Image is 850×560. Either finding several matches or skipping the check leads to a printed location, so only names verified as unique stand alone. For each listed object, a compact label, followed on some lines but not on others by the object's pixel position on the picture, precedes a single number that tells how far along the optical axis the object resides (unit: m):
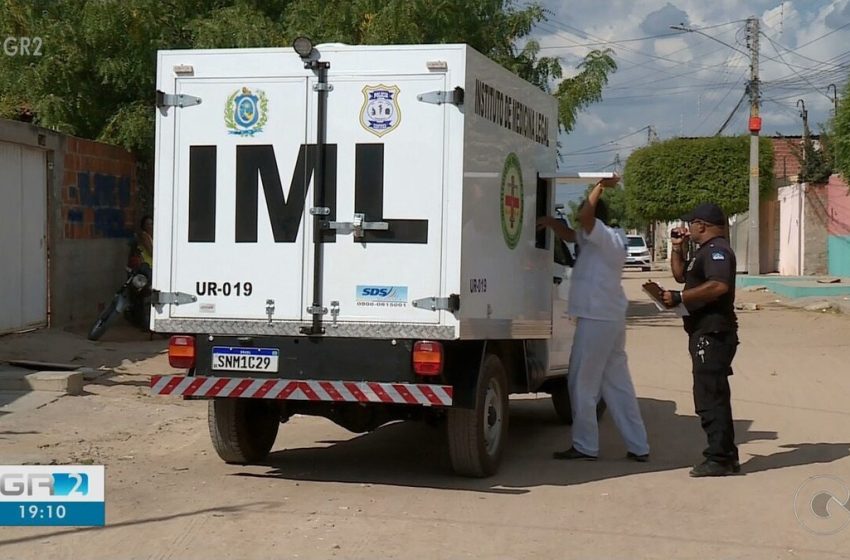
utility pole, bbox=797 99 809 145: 50.97
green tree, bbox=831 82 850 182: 24.94
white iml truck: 7.70
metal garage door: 14.69
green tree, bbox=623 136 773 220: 46.78
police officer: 8.59
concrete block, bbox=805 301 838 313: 26.23
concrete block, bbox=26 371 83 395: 11.40
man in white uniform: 9.12
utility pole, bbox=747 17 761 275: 37.69
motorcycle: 16.02
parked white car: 55.69
